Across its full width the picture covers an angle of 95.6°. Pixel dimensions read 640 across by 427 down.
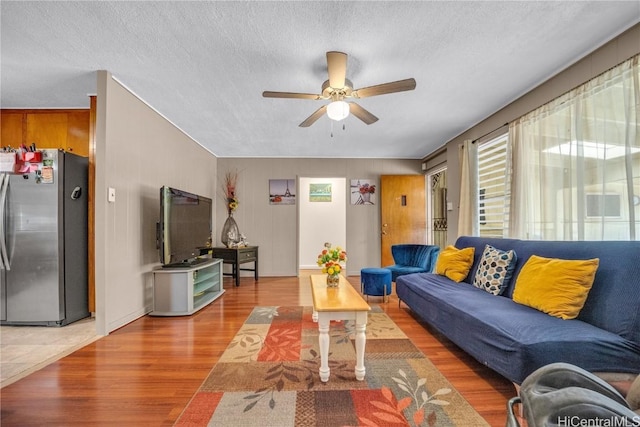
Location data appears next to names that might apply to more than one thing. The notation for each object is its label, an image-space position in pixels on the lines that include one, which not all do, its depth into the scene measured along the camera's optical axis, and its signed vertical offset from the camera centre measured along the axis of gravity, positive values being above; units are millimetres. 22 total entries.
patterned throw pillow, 2568 -522
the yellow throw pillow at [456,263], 3152 -558
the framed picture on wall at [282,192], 5891 +444
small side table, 4938 -723
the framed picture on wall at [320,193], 7195 +518
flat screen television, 3293 -167
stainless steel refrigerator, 2920 -304
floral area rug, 1562 -1111
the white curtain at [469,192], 3949 +297
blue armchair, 4230 -687
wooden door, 5824 +16
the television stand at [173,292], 3357 -909
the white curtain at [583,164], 2053 +421
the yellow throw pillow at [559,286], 1872 -493
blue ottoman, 3887 -916
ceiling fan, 2201 +1006
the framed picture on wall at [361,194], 5969 +408
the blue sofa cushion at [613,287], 1675 -450
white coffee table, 1887 -700
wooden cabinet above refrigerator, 3535 +1043
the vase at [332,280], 2684 -615
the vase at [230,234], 5250 -367
